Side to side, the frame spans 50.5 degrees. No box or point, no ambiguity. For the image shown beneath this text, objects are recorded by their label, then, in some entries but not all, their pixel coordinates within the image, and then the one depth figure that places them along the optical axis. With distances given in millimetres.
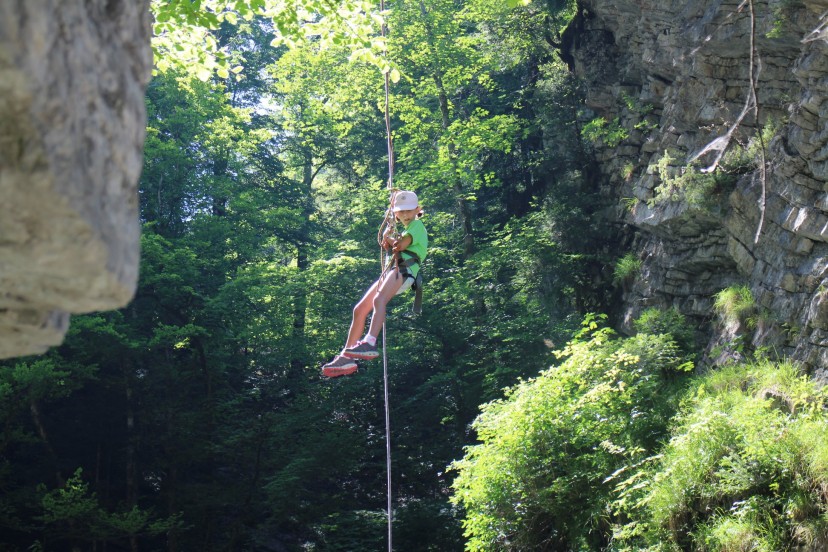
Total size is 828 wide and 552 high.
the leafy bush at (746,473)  7910
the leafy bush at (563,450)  10320
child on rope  6922
